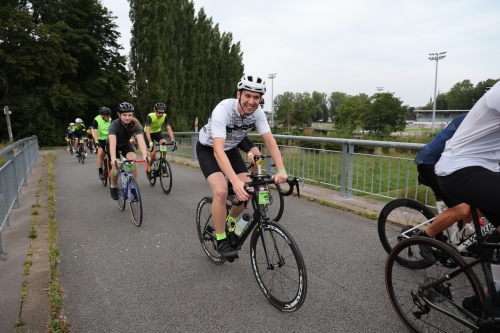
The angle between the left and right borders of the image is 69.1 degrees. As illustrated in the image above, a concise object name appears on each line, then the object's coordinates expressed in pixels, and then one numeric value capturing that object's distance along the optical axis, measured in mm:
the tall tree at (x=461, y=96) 111812
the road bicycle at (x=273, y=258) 2945
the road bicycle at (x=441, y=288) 2293
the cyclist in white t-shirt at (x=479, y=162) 2199
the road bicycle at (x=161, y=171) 8305
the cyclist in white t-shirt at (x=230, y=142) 3430
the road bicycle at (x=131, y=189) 5805
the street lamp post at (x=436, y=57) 59725
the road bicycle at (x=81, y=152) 15276
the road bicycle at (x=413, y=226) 3016
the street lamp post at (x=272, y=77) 79175
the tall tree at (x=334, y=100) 176875
